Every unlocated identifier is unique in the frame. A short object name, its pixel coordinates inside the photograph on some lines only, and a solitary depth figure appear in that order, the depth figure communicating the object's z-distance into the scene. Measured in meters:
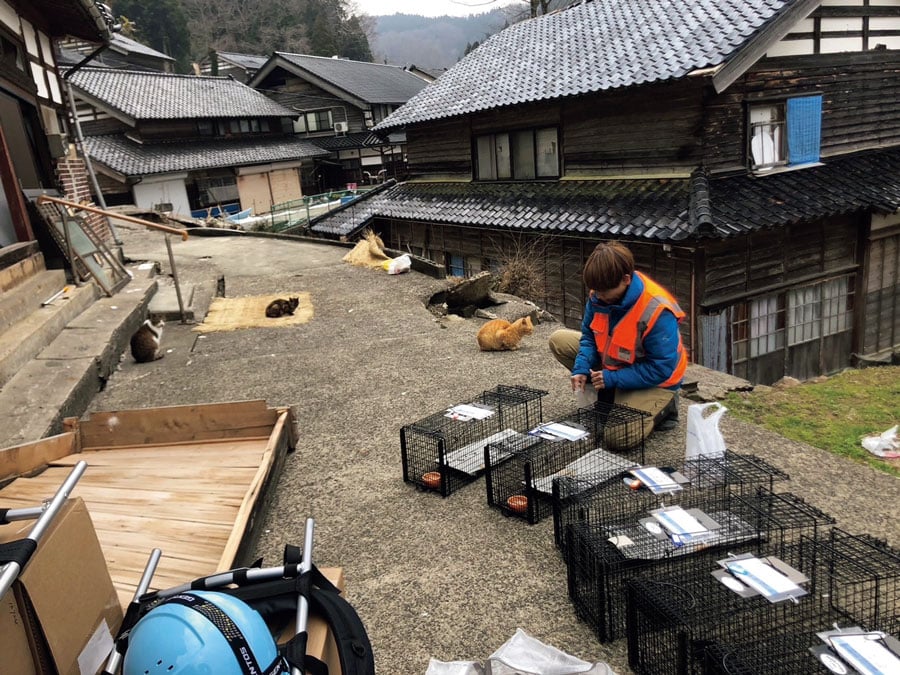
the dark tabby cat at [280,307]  8.66
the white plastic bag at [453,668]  2.39
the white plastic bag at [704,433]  3.60
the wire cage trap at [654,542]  2.63
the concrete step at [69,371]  4.47
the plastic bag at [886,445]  5.05
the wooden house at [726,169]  8.76
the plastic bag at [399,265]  10.82
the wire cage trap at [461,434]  3.92
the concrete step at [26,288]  5.73
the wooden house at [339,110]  30.03
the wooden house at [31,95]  6.82
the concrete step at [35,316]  5.19
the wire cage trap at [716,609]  2.29
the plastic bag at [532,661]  2.33
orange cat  6.54
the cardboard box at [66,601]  1.66
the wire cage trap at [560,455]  3.54
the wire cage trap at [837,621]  2.00
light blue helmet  1.52
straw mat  8.27
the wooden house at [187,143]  23.69
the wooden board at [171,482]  2.95
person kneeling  3.88
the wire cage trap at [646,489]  3.15
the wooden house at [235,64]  38.97
